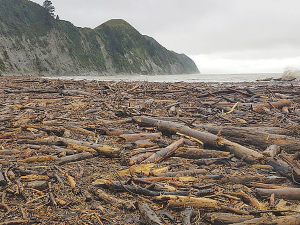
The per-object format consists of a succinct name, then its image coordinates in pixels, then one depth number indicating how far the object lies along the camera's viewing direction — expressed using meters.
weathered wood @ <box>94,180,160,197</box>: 3.13
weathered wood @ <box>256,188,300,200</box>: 3.23
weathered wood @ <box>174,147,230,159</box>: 4.62
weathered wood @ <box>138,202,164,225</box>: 2.55
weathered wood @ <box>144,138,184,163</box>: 4.28
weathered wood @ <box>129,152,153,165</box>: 4.22
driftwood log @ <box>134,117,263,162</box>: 4.51
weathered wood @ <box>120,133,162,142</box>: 5.43
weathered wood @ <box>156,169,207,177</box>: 3.73
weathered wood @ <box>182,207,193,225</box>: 2.62
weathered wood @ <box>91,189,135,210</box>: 2.88
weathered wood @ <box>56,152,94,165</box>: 4.07
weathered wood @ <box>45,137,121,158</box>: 4.50
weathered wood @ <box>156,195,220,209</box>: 2.92
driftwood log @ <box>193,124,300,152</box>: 5.06
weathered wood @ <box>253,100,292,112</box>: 9.53
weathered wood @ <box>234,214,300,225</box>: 2.43
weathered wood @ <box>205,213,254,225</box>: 2.60
